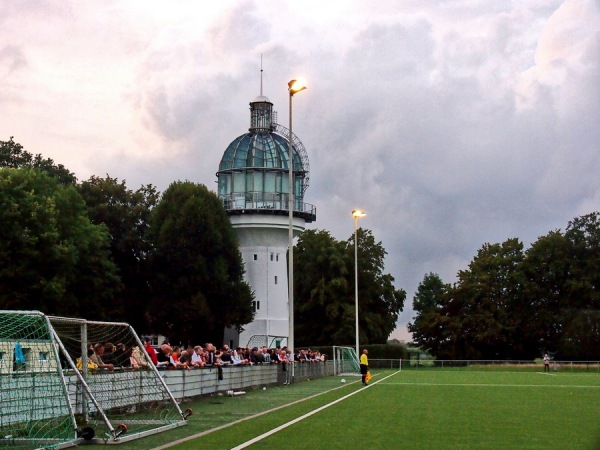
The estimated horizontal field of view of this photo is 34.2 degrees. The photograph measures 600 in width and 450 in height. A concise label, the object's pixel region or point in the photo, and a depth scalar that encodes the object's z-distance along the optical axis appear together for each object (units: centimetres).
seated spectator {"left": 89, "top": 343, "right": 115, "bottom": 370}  1936
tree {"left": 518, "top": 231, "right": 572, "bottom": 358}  8650
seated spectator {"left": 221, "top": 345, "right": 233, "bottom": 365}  3253
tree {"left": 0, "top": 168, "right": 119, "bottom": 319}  5050
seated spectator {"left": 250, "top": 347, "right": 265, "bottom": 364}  3681
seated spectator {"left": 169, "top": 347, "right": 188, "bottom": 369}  2462
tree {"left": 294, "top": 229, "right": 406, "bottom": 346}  8662
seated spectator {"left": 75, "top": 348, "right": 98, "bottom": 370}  1797
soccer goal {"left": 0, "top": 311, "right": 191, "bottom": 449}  1459
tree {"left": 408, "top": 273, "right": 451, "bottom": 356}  9100
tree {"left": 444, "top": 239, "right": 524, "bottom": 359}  8719
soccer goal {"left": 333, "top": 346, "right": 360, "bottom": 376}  5881
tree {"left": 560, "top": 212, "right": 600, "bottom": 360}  8119
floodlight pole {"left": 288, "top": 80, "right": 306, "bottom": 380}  3806
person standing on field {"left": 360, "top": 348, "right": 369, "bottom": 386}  3713
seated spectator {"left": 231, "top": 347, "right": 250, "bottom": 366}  3341
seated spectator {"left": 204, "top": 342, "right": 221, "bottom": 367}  2948
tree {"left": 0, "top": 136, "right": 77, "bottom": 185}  7238
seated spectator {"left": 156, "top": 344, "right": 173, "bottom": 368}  2417
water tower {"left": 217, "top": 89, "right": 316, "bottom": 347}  7381
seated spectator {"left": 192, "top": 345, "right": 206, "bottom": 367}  2768
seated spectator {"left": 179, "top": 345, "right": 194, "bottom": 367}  2791
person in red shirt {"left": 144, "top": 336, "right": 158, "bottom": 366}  2349
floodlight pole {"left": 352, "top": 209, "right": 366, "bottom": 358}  6412
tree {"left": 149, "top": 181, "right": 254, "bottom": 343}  6562
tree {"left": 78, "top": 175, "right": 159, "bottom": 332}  6706
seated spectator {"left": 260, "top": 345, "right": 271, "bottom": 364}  3878
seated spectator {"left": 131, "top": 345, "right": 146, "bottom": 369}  2062
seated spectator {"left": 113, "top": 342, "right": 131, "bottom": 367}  2156
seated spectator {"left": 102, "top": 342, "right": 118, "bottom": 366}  2132
